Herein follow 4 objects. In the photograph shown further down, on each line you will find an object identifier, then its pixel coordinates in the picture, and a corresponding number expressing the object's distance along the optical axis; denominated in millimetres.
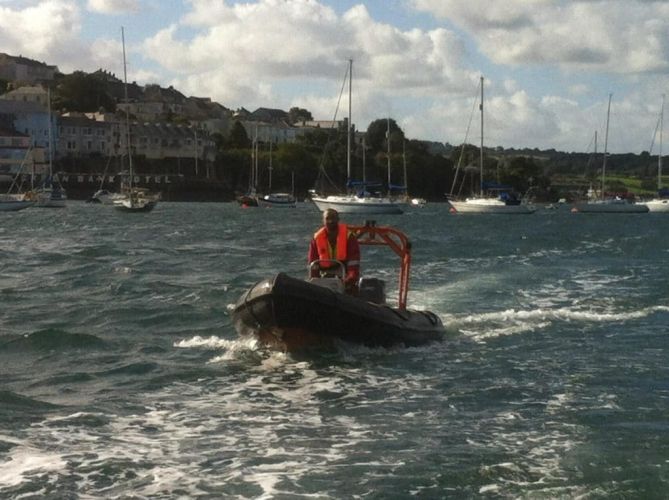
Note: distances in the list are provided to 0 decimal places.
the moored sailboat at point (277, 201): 127562
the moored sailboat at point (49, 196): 108875
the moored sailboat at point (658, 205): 129250
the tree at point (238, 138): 188500
